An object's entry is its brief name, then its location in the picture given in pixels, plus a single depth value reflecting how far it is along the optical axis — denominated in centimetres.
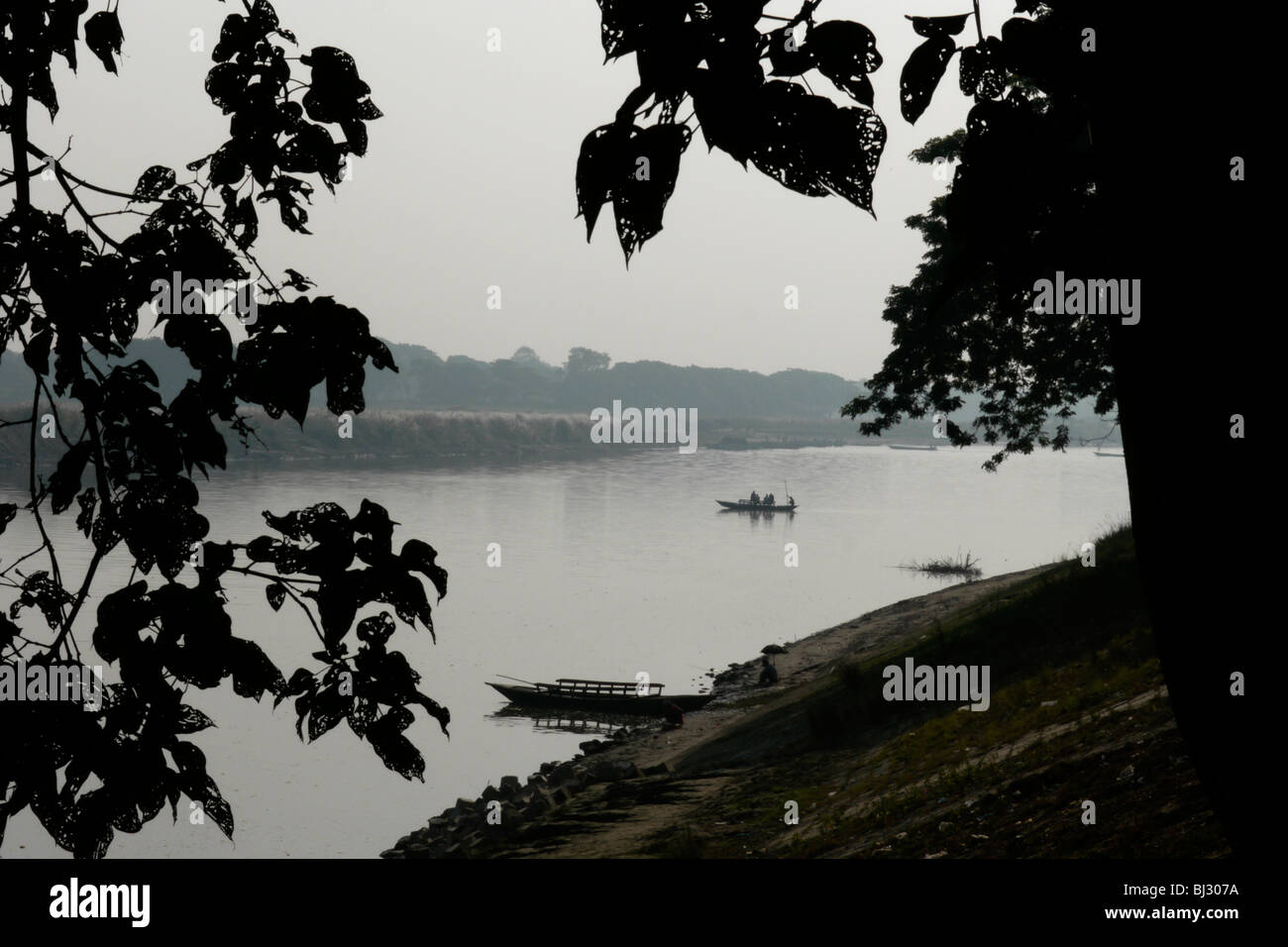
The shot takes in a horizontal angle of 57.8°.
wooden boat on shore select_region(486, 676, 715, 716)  2782
